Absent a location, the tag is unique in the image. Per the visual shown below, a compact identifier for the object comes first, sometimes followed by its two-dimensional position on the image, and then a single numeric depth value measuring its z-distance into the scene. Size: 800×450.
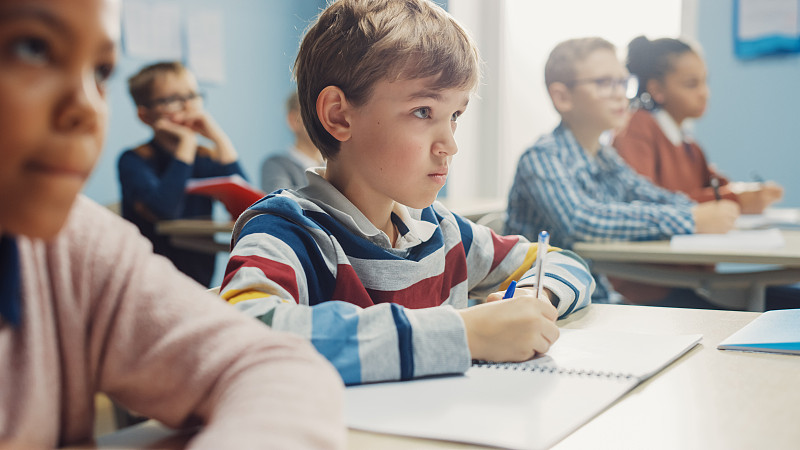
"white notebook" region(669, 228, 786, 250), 1.92
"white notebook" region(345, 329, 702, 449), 0.55
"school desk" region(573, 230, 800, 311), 1.82
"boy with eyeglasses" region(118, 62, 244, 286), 2.86
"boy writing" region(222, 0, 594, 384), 0.82
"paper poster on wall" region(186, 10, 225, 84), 3.81
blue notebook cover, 0.79
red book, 1.92
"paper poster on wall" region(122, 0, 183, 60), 3.42
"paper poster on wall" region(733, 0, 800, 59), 3.53
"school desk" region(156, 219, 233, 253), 2.69
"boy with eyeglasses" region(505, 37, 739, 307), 2.06
